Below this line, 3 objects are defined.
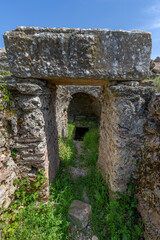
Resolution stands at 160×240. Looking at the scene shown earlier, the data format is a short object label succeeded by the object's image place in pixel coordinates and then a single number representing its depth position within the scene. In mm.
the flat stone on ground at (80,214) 2234
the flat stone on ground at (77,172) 3541
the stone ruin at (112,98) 1773
